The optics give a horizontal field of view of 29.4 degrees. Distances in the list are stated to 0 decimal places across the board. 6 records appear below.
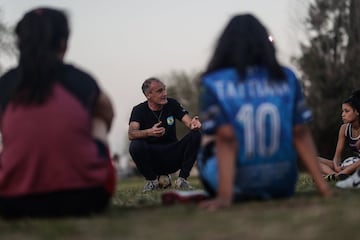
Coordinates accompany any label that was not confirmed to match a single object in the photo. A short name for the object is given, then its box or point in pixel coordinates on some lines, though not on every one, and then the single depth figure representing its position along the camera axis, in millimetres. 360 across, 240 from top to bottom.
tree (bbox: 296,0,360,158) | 32781
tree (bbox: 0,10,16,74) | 23997
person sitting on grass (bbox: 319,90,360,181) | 8883
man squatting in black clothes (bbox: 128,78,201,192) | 9742
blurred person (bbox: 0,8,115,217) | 4305
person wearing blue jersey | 4453
